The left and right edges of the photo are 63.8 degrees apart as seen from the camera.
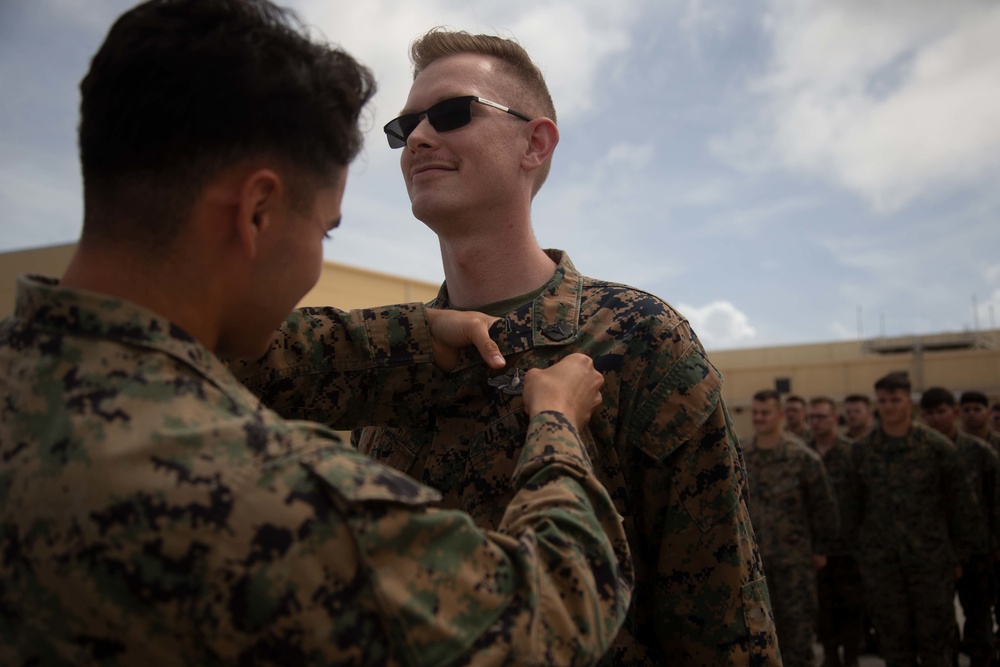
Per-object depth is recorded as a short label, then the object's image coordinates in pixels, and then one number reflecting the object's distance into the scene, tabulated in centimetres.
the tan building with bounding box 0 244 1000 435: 1320
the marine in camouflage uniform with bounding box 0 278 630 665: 110
